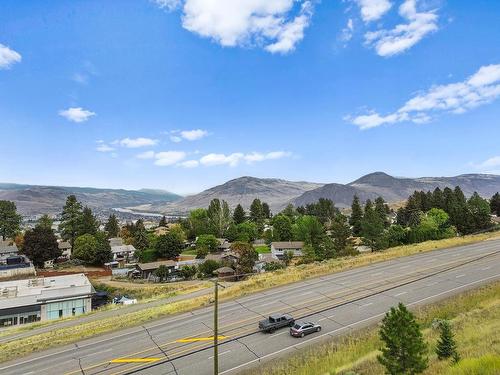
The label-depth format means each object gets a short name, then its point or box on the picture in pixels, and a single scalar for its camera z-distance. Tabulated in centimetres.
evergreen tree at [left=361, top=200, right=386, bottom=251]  7956
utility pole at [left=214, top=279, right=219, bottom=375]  1866
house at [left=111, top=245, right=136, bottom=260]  10600
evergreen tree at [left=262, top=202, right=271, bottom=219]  16959
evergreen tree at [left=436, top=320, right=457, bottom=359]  1764
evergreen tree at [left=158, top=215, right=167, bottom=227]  16952
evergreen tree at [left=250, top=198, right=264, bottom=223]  14512
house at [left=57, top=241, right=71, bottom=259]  10509
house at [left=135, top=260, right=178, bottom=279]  8469
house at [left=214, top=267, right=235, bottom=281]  7406
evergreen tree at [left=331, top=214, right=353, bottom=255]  8675
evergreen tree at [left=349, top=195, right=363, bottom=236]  11888
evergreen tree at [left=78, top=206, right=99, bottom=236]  9758
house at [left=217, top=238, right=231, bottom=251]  10759
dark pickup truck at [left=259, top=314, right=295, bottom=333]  2970
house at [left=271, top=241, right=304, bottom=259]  9781
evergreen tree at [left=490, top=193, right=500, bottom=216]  13625
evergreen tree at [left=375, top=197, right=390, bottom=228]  12181
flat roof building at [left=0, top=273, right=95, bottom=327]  5278
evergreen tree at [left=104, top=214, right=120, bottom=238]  13950
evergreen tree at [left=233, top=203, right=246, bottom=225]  14425
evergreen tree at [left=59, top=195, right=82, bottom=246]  9550
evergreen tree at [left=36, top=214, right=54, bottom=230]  11106
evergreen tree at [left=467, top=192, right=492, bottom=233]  8569
